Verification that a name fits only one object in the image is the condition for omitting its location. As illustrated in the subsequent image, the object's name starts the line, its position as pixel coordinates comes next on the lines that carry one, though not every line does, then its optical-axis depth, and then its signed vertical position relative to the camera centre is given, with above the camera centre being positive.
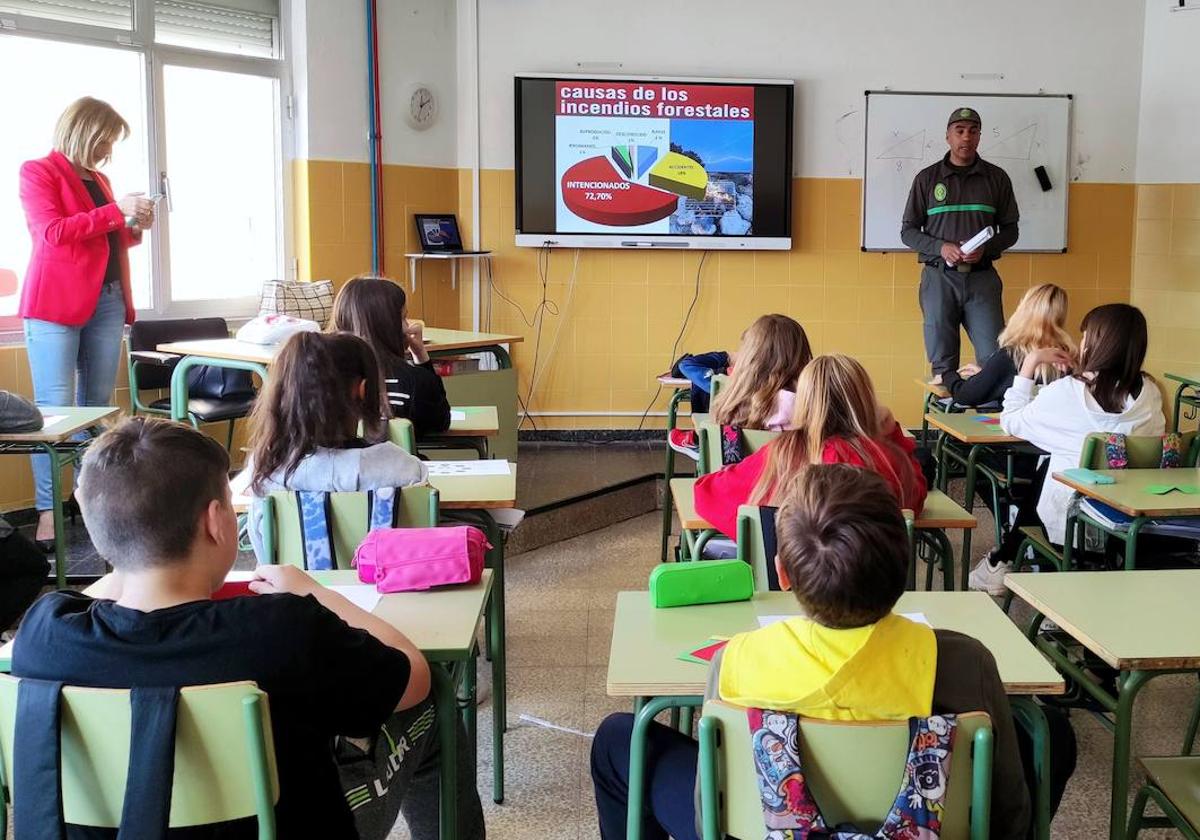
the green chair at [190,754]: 1.50 -0.62
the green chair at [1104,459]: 3.50 -0.59
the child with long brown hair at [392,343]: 4.04 -0.29
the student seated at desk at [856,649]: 1.66 -0.53
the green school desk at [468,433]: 4.15 -0.60
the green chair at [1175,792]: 1.88 -0.83
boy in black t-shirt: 1.57 -0.48
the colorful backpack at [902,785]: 1.57 -0.66
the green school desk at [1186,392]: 6.52 -0.76
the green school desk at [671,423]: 5.19 -0.73
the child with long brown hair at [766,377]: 3.87 -0.38
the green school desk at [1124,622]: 2.04 -0.64
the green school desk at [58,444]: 4.00 -0.63
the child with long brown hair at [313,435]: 2.81 -0.41
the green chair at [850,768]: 1.57 -0.66
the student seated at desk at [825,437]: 2.93 -0.43
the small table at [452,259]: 7.12 -0.03
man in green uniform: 6.48 +0.12
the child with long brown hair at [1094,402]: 3.79 -0.45
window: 5.58 +0.65
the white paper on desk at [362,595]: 2.20 -0.62
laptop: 7.12 +0.12
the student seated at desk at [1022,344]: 4.79 -0.34
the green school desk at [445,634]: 1.99 -0.62
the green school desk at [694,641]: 1.90 -0.64
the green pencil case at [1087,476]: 3.36 -0.60
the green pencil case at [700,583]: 2.24 -0.59
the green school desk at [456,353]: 4.95 -0.45
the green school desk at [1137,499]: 3.11 -0.62
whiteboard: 7.23 +0.63
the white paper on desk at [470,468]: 3.34 -0.58
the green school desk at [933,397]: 5.49 -0.68
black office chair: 5.60 -0.60
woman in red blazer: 4.96 +0.03
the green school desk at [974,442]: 4.22 -0.64
